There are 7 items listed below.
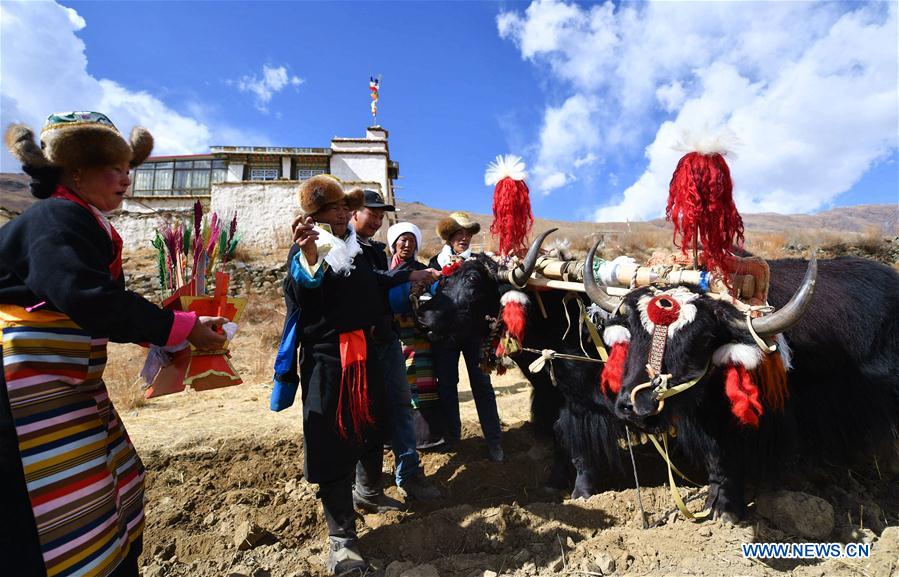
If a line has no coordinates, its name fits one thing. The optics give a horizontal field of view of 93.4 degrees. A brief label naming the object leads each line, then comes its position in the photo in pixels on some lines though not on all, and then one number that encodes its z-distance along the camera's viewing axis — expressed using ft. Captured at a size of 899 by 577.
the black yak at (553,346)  9.96
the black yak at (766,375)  7.04
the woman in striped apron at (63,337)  4.18
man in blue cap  9.85
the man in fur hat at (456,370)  11.96
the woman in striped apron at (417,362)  12.23
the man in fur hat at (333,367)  7.02
